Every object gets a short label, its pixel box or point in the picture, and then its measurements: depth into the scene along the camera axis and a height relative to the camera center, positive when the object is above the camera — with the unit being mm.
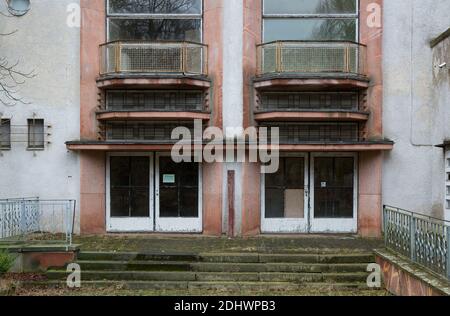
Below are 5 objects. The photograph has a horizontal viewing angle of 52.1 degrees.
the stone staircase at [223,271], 9617 -2448
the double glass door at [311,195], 13703 -1069
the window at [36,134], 13641 +767
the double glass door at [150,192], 13758 -977
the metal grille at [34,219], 11680 -1643
